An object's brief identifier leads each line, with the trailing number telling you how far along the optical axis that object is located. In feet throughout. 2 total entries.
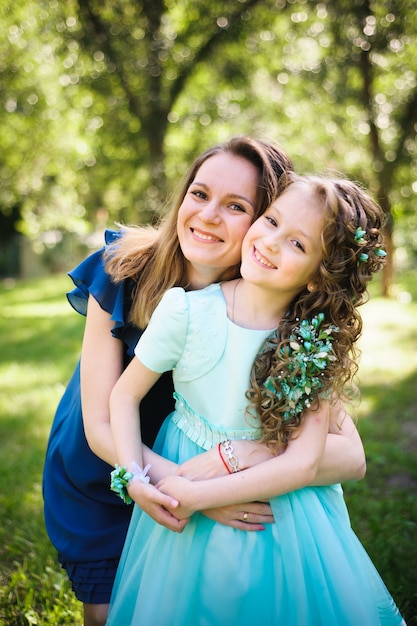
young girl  5.87
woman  7.14
